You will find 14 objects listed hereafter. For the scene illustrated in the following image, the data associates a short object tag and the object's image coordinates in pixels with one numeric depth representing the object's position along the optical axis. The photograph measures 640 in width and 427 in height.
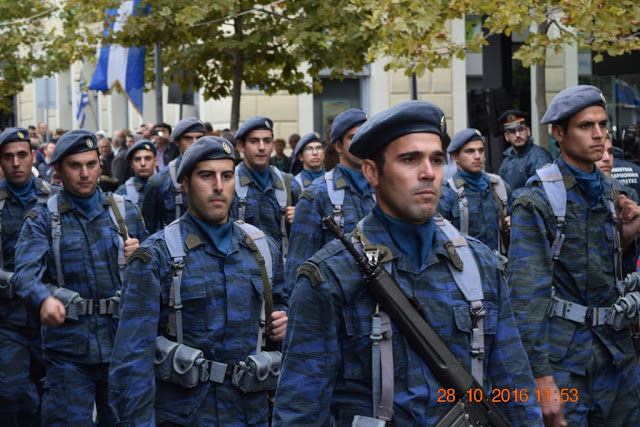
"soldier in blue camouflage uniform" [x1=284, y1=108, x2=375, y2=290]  7.54
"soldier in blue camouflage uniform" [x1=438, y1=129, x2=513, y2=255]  10.45
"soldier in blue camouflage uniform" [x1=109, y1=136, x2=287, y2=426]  5.13
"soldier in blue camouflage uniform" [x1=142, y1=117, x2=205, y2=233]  10.28
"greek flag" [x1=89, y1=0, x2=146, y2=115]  20.08
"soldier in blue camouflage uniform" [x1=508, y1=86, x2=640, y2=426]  5.54
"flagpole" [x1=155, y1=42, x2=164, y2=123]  17.62
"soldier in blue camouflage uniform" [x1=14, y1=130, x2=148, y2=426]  7.02
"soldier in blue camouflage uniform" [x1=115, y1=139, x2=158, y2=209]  11.54
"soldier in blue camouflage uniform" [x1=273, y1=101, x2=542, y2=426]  3.65
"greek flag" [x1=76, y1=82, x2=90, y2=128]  34.09
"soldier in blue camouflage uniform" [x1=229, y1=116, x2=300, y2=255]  9.68
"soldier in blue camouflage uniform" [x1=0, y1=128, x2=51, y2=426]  8.09
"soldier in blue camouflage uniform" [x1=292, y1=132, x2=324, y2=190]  13.43
